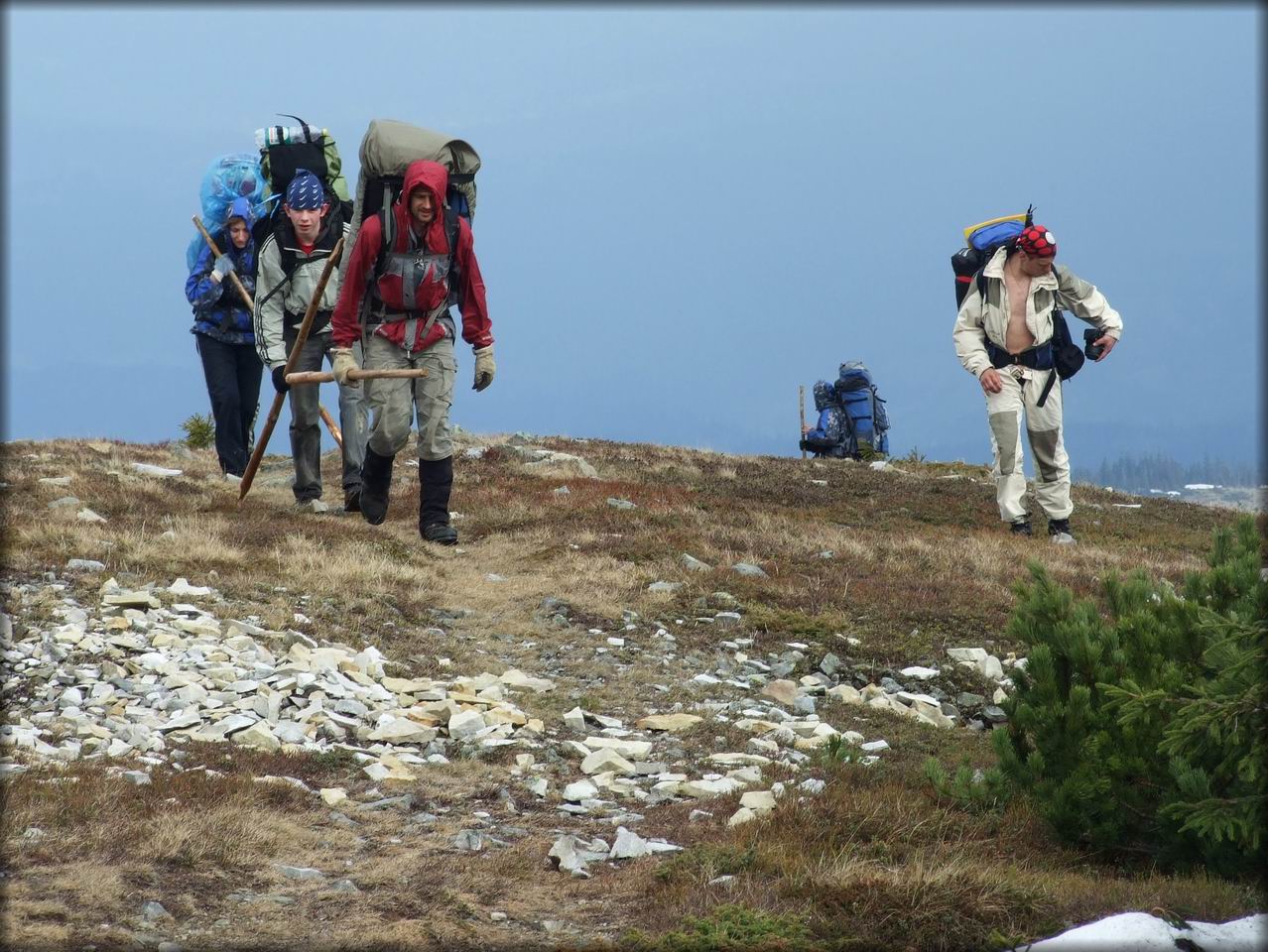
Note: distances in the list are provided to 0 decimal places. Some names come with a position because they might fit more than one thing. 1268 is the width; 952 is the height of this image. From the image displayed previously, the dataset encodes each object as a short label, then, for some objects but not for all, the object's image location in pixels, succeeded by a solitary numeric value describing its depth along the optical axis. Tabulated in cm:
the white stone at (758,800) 1338
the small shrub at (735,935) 994
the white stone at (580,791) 1416
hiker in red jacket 2334
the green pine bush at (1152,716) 1002
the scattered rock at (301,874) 1141
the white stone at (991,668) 1991
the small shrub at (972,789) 1296
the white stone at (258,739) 1487
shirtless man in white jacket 3019
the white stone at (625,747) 1562
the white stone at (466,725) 1587
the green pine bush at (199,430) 4644
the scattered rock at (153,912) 1025
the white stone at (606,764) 1499
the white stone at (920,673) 1950
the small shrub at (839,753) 1484
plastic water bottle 2914
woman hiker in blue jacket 3073
